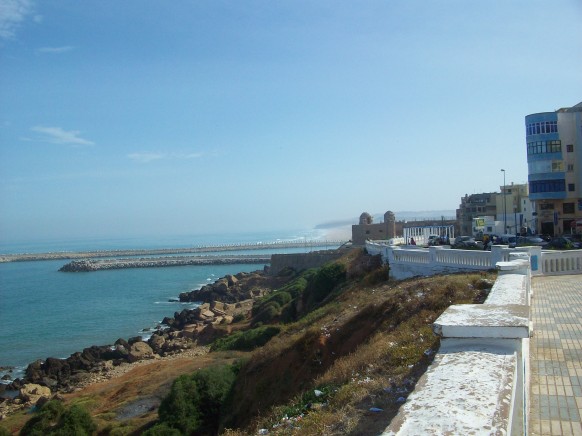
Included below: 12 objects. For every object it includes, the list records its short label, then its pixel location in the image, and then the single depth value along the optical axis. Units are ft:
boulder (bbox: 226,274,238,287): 211.33
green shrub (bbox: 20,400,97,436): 54.90
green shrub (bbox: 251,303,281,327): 110.83
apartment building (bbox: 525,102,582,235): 129.80
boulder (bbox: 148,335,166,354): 115.10
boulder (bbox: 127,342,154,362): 109.50
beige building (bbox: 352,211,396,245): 201.67
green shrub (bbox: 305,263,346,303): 86.53
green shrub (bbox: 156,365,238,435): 50.21
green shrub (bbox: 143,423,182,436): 47.34
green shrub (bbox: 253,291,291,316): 120.94
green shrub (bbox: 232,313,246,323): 132.98
